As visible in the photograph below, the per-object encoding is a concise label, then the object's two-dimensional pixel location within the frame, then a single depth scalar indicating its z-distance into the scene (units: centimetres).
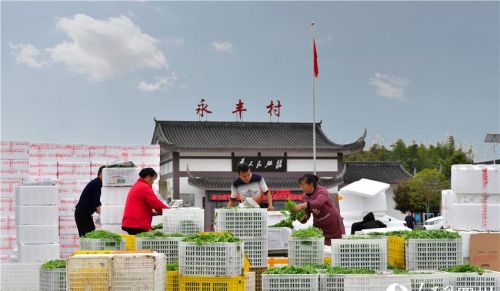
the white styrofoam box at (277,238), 948
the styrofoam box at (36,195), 1120
